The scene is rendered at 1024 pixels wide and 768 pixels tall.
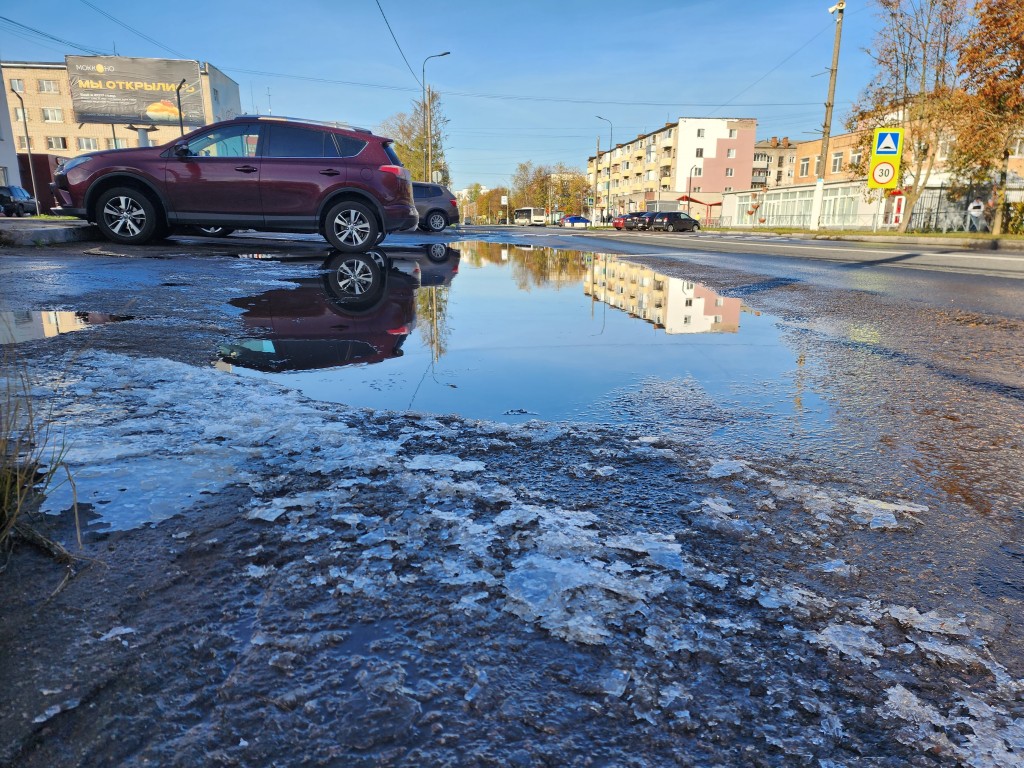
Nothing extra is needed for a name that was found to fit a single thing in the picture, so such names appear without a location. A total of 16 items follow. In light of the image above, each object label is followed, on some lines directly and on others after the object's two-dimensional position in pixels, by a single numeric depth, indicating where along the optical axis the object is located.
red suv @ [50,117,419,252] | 8.70
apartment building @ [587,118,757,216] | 79.38
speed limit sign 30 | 22.52
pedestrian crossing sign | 22.20
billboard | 49.31
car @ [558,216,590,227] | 81.00
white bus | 89.69
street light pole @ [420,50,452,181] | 45.25
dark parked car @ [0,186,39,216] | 31.53
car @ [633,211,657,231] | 48.34
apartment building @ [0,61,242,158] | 62.94
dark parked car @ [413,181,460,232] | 19.58
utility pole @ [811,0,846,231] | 30.53
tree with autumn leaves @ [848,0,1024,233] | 27.77
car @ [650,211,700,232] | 46.25
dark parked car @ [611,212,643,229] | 52.55
